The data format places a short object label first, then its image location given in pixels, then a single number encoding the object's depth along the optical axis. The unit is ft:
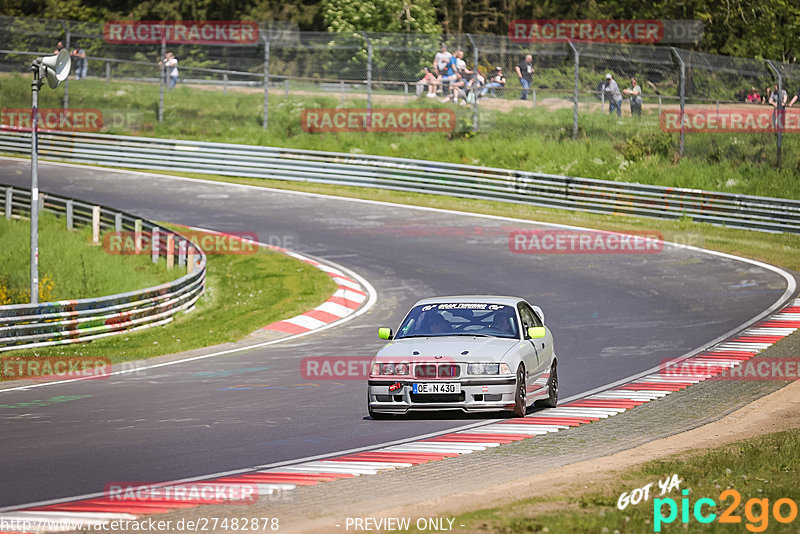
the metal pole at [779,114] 98.06
